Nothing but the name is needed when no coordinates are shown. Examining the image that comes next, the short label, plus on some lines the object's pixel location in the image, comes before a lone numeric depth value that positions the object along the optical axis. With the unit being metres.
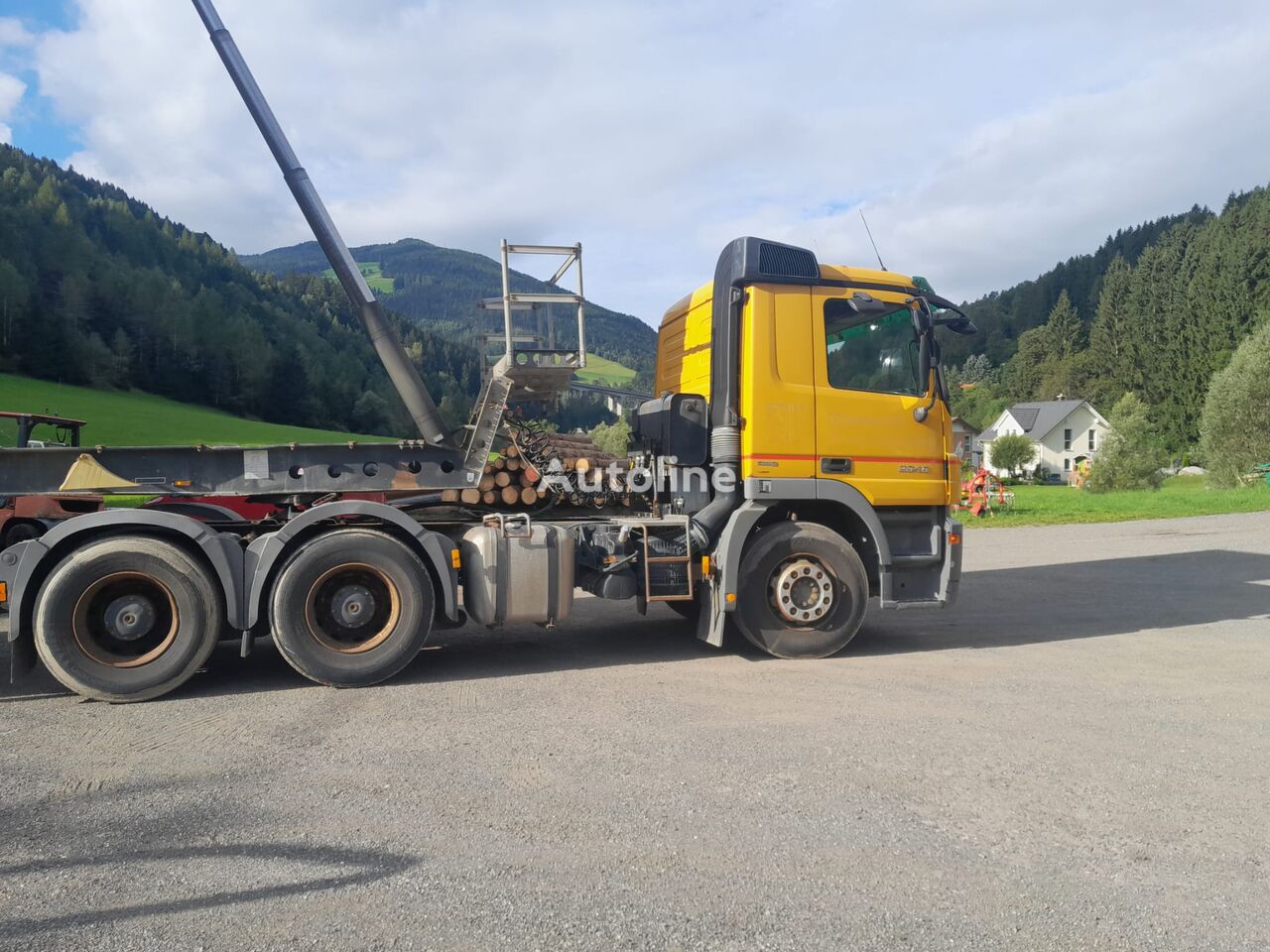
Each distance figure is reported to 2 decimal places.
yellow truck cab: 7.43
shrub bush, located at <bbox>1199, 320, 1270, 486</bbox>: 41.75
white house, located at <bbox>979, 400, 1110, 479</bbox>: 88.06
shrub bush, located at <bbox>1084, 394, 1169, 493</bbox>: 38.66
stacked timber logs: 7.41
